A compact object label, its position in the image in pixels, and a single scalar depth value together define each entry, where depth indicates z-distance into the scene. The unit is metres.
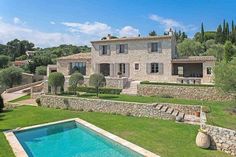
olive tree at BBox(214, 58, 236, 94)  11.98
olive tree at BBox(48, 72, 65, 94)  19.07
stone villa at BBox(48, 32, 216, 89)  21.22
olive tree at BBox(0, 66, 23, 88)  27.93
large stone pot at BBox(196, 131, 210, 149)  8.97
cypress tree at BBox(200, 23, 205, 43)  53.09
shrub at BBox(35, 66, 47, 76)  34.59
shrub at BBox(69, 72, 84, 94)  18.85
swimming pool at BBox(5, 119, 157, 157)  8.53
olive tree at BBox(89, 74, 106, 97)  17.80
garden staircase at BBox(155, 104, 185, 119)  13.44
